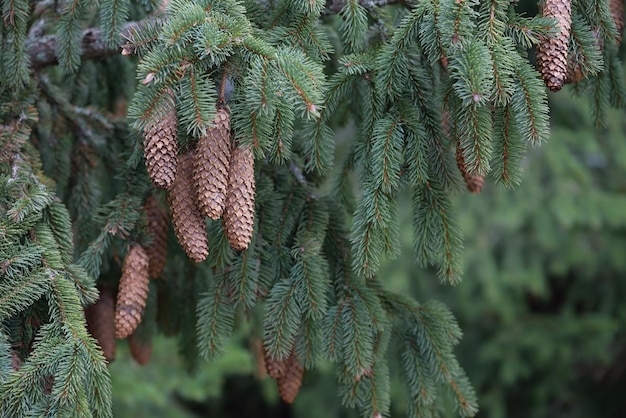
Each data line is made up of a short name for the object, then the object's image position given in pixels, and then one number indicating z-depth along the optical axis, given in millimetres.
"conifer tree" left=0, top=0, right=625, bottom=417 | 2212
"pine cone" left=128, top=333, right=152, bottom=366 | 2608
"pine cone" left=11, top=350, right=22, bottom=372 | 2229
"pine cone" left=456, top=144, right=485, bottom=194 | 2379
